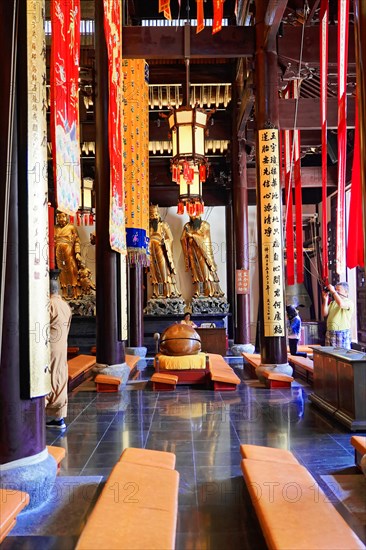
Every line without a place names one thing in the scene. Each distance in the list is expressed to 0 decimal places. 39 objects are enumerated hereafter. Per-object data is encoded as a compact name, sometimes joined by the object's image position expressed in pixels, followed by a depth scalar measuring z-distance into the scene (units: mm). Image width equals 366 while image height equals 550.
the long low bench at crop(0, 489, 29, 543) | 2248
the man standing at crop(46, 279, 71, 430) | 4668
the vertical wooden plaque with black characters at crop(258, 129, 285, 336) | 7059
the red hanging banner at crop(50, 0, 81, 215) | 3954
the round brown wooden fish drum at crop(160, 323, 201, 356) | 7355
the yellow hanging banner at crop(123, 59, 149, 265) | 8172
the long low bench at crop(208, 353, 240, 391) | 6660
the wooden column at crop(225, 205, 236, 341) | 14094
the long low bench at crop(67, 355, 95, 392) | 7035
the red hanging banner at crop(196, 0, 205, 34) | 6021
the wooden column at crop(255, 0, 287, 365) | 7105
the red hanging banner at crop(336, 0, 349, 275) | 5645
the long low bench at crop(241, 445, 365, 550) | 2131
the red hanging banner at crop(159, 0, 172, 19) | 5894
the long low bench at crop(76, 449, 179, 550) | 2164
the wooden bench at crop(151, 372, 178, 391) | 6828
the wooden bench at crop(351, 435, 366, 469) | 3238
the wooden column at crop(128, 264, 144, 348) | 11078
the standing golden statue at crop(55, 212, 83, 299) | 13625
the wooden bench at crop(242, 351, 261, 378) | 8047
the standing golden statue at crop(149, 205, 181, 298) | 13559
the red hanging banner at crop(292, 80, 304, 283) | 8484
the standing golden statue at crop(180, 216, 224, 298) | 13641
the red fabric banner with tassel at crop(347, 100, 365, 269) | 4051
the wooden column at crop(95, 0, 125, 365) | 6973
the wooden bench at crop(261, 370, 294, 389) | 6809
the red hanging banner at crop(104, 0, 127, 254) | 6578
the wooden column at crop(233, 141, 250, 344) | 11453
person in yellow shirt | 6402
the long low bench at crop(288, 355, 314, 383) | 7237
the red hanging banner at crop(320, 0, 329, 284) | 6461
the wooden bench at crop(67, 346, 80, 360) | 11295
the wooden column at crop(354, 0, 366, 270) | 2180
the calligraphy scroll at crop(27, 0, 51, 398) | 2854
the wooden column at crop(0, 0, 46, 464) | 2768
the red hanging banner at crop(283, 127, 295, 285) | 9109
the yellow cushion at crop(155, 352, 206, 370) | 7281
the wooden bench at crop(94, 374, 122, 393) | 6754
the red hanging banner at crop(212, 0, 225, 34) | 6027
